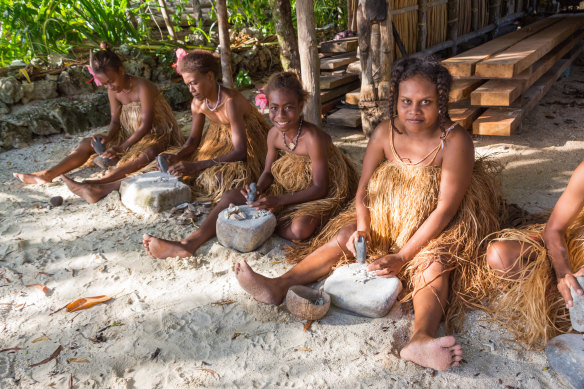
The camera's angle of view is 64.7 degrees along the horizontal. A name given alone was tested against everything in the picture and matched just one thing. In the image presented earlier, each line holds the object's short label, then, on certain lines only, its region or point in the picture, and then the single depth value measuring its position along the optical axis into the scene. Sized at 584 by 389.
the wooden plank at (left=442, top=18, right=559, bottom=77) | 3.95
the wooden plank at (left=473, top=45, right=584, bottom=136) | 3.66
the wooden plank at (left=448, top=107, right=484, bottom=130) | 3.86
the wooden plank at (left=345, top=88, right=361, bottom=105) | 4.37
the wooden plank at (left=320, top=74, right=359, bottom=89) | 4.87
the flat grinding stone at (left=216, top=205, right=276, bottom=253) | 2.46
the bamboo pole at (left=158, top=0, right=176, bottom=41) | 5.99
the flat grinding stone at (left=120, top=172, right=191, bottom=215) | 2.99
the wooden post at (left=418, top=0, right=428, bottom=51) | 5.16
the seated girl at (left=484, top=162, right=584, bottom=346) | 1.77
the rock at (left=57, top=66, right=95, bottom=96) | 5.03
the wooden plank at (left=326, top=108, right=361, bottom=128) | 4.51
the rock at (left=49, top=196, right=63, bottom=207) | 3.22
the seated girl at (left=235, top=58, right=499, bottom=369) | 1.99
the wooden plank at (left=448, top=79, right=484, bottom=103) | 3.92
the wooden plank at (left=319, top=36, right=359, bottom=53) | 5.58
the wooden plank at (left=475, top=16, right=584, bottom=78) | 3.70
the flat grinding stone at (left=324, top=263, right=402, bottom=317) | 1.95
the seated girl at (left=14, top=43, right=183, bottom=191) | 3.48
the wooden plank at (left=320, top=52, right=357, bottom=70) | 5.20
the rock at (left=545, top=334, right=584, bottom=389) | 1.53
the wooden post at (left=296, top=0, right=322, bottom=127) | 3.49
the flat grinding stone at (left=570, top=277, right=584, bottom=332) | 1.65
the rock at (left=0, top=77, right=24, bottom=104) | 4.65
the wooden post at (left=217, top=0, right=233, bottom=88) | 4.23
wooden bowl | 1.92
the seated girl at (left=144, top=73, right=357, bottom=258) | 2.56
